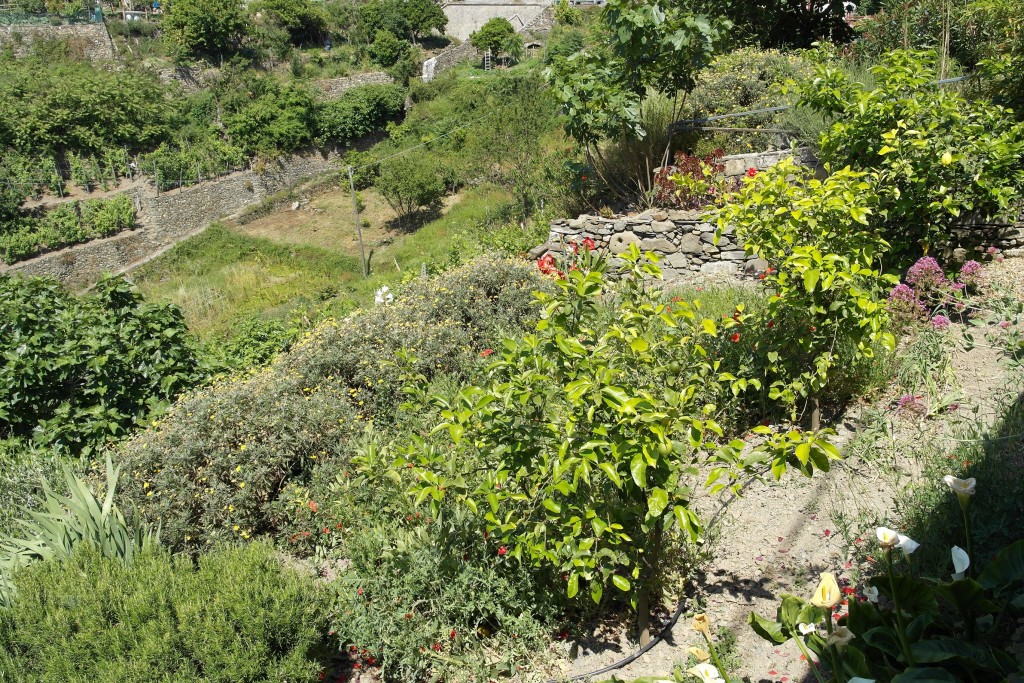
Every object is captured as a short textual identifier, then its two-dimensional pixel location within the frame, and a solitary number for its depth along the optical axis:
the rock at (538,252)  8.11
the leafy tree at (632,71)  7.78
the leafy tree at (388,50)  31.75
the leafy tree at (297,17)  34.91
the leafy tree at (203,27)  31.80
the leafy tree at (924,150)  4.57
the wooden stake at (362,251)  18.84
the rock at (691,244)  7.27
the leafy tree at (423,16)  34.22
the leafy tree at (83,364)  6.05
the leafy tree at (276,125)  25.44
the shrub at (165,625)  2.84
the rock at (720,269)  7.16
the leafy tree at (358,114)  26.30
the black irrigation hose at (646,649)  3.04
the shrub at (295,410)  4.47
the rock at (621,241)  7.62
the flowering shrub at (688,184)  7.13
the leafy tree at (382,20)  33.81
